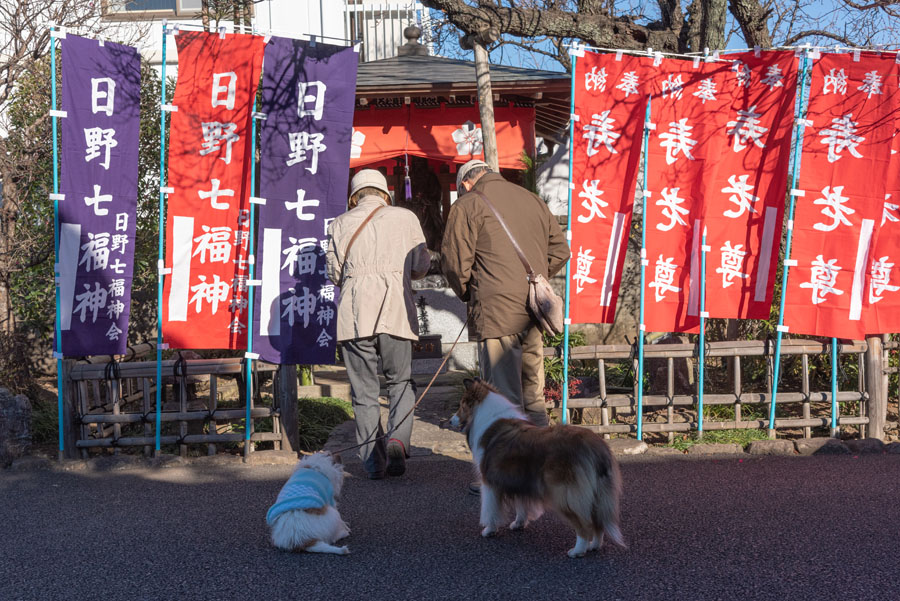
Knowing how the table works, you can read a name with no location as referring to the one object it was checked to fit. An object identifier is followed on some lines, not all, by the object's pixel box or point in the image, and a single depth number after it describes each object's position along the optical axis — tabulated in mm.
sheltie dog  4164
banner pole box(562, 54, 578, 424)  6855
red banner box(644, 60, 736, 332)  6988
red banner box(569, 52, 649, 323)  6965
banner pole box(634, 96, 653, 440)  6980
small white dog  4359
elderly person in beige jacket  5945
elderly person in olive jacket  5625
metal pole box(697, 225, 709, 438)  6949
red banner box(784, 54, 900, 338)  6902
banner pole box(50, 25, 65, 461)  6461
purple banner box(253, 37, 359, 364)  6707
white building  13047
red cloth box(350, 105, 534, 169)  10695
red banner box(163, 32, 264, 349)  6656
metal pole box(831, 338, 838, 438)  7034
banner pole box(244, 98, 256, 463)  6664
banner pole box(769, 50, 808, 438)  6934
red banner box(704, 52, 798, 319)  6949
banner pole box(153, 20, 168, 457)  6617
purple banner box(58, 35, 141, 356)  6570
